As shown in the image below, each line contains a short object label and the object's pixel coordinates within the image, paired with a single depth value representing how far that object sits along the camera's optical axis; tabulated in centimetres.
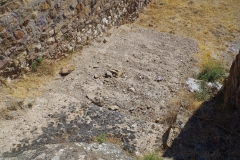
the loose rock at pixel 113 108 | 416
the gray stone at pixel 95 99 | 424
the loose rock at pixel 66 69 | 466
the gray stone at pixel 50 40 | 466
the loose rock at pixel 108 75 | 471
